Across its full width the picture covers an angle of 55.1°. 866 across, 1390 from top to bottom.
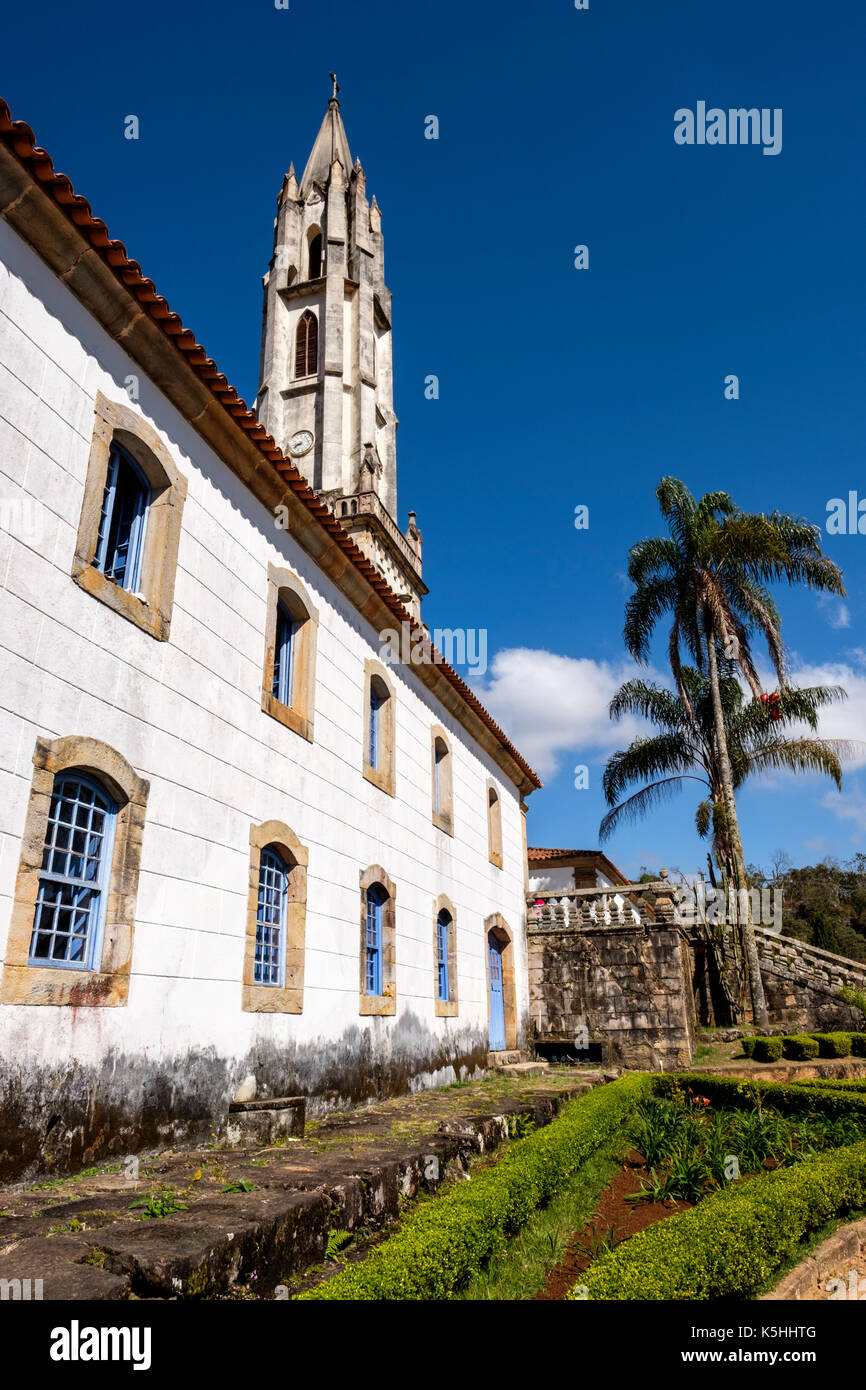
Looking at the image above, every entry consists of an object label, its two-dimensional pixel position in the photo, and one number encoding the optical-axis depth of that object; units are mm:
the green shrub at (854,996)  17219
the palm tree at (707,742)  21339
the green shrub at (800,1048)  13688
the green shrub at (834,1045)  13984
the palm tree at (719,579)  20969
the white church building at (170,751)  5297
